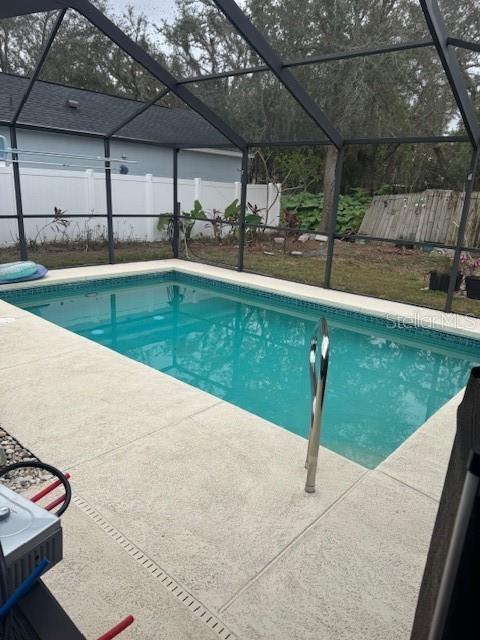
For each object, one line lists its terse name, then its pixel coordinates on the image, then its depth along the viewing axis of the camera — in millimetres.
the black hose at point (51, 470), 1279
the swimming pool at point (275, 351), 4086
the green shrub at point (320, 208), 12047
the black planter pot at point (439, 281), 7246
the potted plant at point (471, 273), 6672
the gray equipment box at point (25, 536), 894
